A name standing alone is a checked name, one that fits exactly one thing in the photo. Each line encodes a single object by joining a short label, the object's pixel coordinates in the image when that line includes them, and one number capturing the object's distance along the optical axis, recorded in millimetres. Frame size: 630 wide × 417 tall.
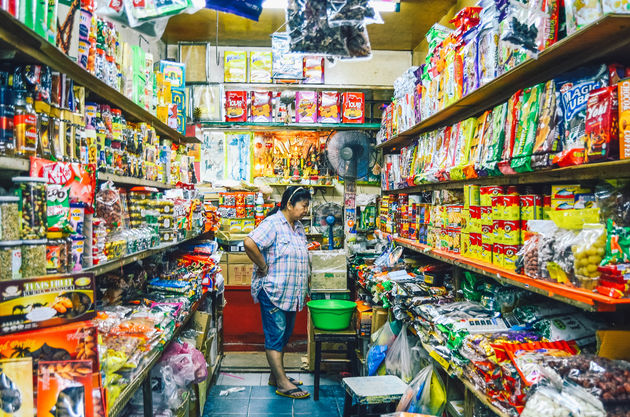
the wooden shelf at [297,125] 5832
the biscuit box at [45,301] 1433
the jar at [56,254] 1646
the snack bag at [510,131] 2214
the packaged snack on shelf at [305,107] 5812
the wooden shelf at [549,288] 1512
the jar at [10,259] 1461
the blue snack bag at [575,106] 1724
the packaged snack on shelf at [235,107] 5809
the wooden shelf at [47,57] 1458
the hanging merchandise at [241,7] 2295
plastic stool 2910
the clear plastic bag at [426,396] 2824
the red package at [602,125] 1553
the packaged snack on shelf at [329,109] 5848
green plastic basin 4277
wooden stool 4258
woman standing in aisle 4211
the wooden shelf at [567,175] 1689
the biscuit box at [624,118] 1505
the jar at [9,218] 1472
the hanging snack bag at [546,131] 1891
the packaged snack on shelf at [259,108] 5875
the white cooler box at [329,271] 4938
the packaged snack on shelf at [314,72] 5891
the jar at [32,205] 1542
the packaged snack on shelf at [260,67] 5820
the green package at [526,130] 2033
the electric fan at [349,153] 5484
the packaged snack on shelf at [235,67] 5852
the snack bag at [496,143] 2357
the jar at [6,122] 1490
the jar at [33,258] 1542
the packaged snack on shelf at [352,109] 5859
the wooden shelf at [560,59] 1594
